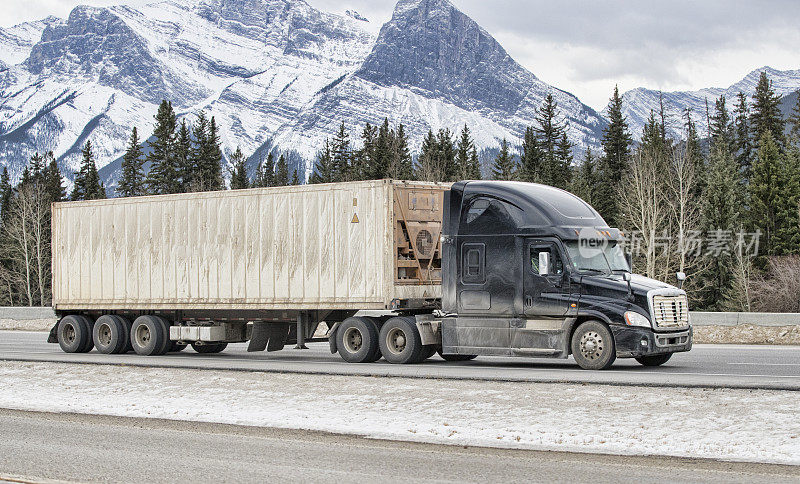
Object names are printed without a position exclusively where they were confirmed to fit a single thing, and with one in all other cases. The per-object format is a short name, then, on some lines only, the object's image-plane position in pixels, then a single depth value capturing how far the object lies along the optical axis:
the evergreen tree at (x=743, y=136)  109.44
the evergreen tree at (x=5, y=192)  125.17
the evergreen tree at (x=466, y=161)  99.16
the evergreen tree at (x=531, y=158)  103.12
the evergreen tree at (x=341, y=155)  110.44
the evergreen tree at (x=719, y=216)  77.25
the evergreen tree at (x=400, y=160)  90.56
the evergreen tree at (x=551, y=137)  106.69
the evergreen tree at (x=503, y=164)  102.44
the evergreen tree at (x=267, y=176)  149.79
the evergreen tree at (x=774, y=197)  81.94
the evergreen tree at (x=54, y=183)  112.32
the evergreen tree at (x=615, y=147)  102.06
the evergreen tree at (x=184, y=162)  102.69
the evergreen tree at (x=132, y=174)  100.62
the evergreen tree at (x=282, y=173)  145.88
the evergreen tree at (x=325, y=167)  127.28
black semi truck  18.28
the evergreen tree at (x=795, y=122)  111.02
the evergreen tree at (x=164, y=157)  99.75
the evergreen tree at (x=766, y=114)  108.50
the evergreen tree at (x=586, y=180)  82.00
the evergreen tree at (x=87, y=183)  110.75
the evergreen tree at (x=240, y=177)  131.25
